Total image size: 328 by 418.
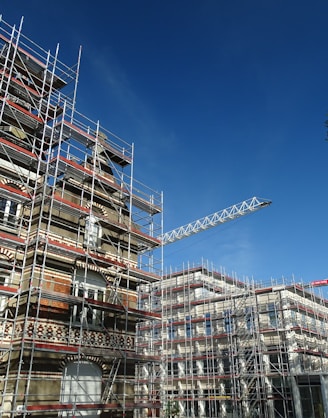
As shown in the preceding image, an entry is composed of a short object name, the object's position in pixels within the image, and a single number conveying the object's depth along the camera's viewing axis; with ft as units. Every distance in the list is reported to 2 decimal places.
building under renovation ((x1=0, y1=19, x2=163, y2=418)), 56.85
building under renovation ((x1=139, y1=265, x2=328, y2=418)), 115.03
